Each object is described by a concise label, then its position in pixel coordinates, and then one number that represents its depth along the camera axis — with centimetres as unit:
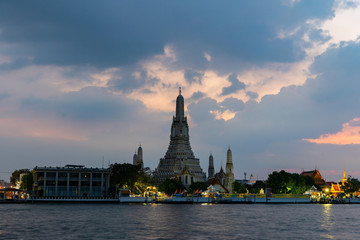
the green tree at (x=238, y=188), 18900
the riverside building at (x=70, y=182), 16700
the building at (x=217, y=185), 19062
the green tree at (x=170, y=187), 16975
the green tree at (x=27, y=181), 18568
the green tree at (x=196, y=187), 17400
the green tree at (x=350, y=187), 18150
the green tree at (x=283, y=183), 16975
